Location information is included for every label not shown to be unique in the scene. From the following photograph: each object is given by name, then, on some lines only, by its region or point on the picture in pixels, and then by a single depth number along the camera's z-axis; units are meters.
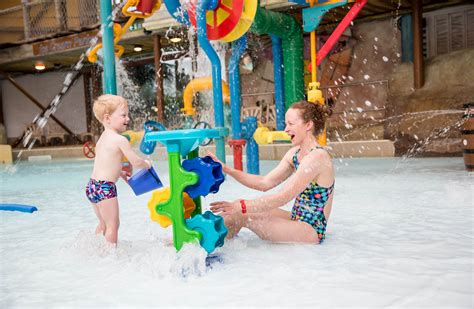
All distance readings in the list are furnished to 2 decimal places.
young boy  2.68
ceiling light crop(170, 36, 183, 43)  12.49
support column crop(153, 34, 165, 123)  11.86
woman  2.42
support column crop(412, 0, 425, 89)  9.30
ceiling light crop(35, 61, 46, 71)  15.78
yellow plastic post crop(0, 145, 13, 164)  13.09
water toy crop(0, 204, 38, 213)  2.12
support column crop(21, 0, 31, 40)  14.31
